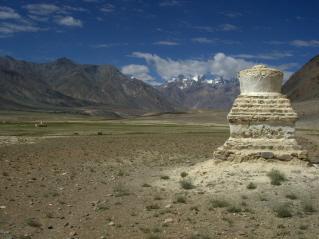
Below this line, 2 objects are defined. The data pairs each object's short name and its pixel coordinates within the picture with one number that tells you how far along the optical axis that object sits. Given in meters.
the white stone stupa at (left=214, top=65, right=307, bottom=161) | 17.91
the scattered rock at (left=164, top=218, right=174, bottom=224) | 11.76
